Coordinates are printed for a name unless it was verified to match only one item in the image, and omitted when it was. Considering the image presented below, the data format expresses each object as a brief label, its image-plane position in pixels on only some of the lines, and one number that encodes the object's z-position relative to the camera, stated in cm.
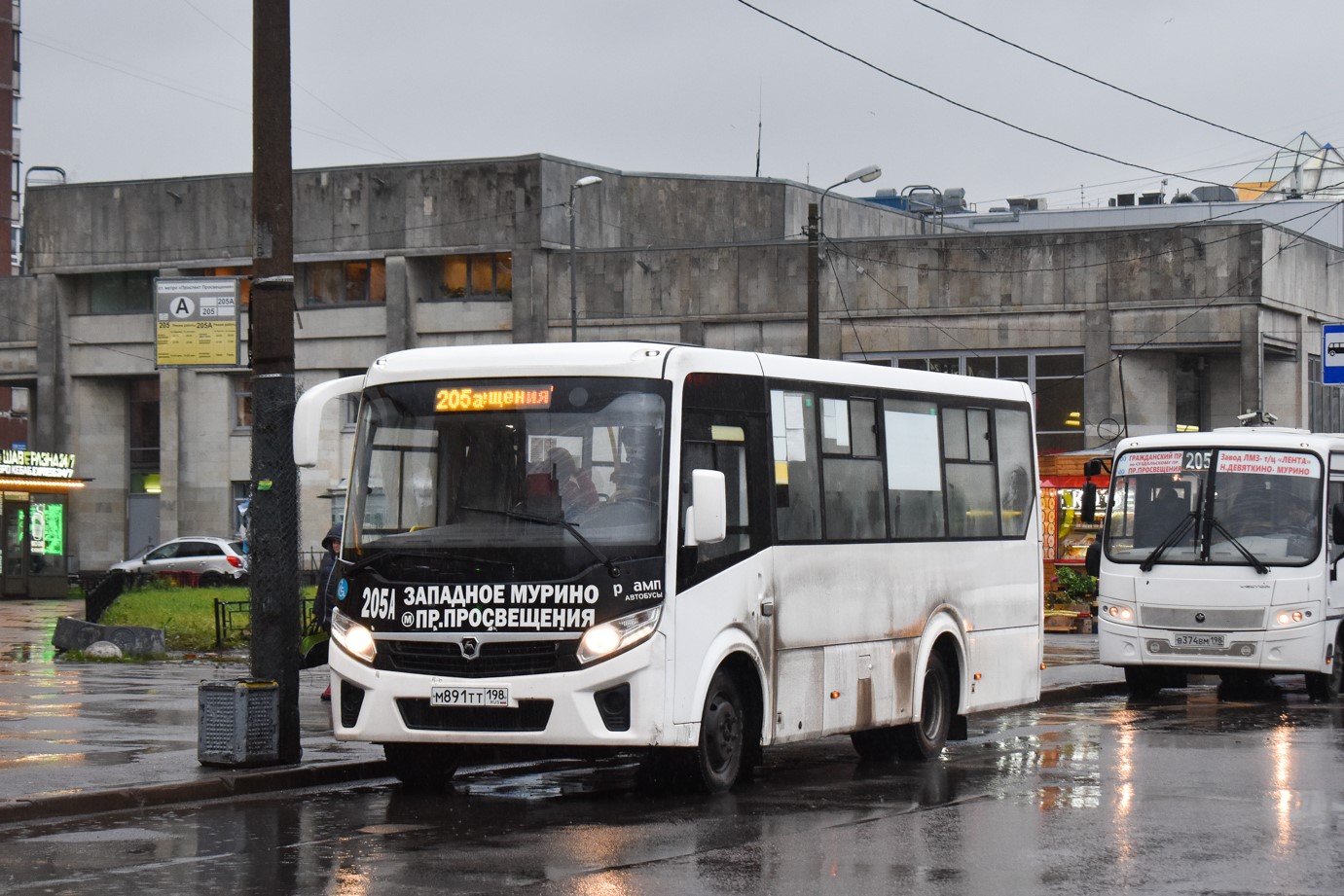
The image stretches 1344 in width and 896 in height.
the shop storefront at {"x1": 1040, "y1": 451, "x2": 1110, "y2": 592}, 3772
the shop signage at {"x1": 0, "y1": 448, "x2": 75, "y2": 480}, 4888
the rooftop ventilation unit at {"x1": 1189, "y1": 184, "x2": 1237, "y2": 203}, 7619
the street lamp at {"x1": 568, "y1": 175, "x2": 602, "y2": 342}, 4515
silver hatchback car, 5175
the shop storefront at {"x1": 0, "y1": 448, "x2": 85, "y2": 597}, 4872
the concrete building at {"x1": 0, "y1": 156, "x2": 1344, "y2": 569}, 4956
